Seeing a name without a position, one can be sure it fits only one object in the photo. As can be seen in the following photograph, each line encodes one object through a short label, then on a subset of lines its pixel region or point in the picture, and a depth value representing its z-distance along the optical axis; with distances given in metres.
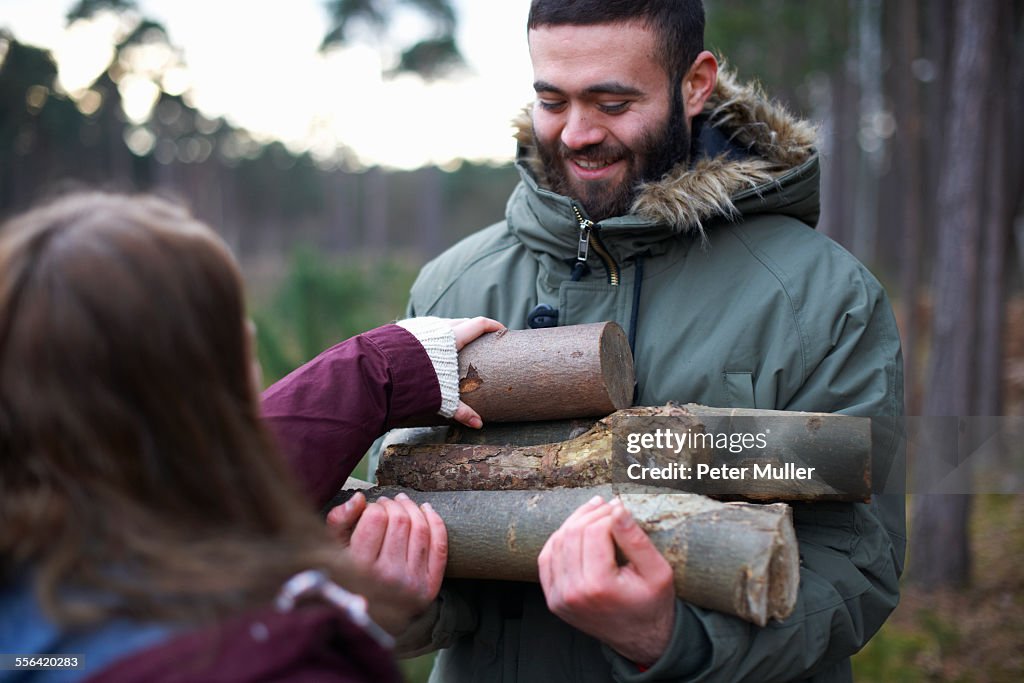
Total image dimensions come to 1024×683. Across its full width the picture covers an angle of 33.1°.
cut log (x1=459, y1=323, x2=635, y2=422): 1.45
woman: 1.11
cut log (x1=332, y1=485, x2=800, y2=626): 1.33
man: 1.38
